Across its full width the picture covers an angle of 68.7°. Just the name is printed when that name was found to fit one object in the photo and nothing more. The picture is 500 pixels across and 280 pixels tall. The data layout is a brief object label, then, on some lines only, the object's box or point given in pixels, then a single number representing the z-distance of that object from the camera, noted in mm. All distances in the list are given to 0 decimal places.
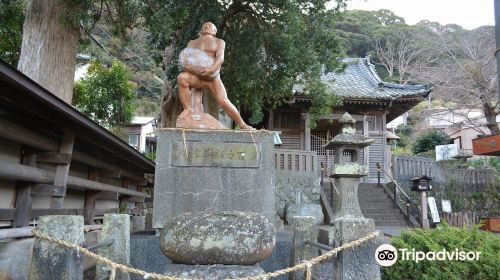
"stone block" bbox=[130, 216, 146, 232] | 9202
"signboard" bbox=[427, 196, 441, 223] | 13125
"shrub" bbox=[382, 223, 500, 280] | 3521
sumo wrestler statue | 6086
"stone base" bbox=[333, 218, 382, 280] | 3127
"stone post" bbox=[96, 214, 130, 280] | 3684
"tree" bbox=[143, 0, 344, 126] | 8922
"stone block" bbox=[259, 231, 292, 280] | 4797
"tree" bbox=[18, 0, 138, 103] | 7703
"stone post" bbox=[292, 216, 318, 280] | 4227
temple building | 17891
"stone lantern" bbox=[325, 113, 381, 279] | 9344
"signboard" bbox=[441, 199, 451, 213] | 15750
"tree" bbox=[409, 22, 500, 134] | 17984
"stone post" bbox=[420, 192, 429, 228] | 12906
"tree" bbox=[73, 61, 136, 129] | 14633
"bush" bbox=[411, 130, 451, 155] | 27277
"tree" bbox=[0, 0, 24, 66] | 9570
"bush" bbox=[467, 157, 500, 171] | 23778
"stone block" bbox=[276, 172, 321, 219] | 13627
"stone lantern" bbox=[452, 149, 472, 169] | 21294
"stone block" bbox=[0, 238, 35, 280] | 4167
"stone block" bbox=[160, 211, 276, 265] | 2752
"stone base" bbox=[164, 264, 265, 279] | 2705
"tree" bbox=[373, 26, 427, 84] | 35544
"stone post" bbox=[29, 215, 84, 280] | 2699
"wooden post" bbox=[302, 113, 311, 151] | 18016
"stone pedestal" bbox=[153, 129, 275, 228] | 5566
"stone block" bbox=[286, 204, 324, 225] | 12680
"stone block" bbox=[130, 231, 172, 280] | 4797
